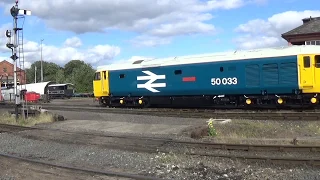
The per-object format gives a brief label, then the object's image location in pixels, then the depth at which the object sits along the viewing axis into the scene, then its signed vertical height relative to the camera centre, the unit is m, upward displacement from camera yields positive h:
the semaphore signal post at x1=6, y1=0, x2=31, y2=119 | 20.22 +3.39
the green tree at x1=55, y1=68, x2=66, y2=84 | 97.81 +4.65
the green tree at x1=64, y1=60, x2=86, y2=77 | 141.88 +11.64
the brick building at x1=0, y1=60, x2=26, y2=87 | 21.25 +4.12
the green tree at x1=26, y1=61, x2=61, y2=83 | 128.88 +9.10
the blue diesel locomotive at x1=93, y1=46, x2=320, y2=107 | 19.92 +0.73
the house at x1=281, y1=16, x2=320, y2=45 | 37.94 +5.86
